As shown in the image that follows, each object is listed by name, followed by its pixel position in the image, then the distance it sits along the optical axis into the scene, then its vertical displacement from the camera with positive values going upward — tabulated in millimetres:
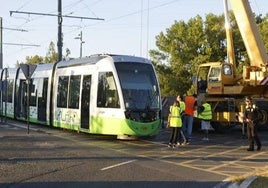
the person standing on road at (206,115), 21156 -430
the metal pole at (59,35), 33062 +3997
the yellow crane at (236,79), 22812 +1140
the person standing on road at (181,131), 18606 -960
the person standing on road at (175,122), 17578 -607
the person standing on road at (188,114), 19000 -371
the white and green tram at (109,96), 18172 +205
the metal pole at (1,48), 53781 +5160
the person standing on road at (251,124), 16891 -608
